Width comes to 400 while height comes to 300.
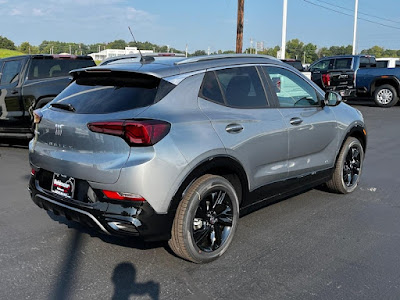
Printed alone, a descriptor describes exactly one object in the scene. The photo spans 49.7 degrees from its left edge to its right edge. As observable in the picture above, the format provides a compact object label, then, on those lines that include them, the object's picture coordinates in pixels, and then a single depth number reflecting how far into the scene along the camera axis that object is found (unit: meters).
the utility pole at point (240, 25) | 21.48
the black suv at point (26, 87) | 8.39
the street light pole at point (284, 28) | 24.48
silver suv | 3.21
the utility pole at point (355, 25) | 41.28
